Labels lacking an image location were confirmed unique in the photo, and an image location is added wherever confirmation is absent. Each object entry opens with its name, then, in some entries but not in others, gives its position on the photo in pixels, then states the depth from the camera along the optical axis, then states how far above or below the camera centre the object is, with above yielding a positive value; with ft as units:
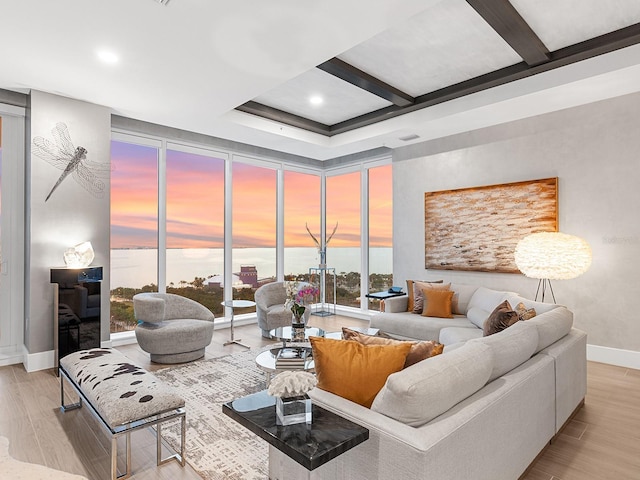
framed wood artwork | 14.97 +1.10
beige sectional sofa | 4.67 -2.37
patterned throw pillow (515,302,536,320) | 9.73 -1.77
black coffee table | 4.31 -2.35
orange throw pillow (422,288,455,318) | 14.51 -2.24
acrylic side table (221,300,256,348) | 16.06 -2.52
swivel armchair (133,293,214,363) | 13.07 -3.09
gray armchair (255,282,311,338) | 16.42 -2.75
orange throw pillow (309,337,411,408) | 5.59 -1.81
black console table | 12.70 -2.16
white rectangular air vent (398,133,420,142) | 17.84 +5.34
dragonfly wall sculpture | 13.07 +3.15
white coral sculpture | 4.86 -1.82
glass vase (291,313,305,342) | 12.29 -2.76
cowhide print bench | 6.66 -2.88
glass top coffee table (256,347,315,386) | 10.08 -3.26
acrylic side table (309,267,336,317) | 23.85 -2.55
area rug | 7.37 -4.29
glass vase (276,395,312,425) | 4.93 -2.20
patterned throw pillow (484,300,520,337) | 9.55 -1.89
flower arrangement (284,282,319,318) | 12.63 -1.74
